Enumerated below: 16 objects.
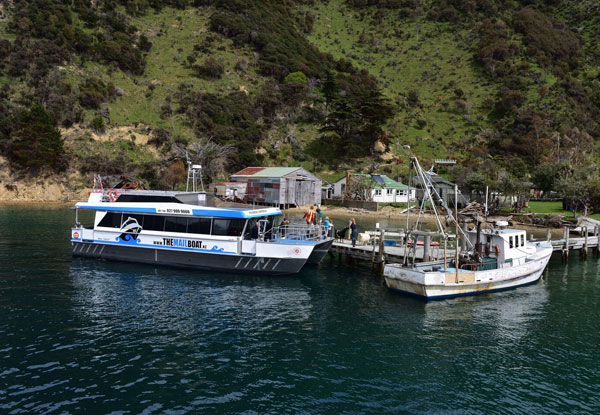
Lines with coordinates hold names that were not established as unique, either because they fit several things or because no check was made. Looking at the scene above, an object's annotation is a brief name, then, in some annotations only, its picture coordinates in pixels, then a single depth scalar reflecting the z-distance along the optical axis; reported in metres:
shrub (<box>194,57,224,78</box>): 120.56
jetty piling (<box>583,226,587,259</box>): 41.94
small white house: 86.69
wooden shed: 81.56
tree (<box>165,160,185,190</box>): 86.69
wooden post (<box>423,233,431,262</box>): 31.09
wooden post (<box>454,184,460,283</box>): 26.43
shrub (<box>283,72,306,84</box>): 127.44
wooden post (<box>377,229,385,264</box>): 33.68
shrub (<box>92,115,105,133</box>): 92.38
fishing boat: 26.38
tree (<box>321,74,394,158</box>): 108.00
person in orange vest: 34.14
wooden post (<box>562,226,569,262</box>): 40.50
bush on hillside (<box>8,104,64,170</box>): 81.31
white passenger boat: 30.78
